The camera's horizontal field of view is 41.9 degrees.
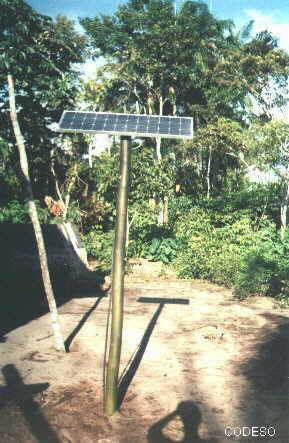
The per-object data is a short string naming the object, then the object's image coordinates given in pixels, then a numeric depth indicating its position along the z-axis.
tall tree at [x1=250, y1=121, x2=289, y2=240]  14.76
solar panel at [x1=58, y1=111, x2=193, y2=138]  4.78
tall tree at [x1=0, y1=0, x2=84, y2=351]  6.25
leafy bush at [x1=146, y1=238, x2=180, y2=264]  16.84
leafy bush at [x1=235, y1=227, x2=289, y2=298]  11.96
